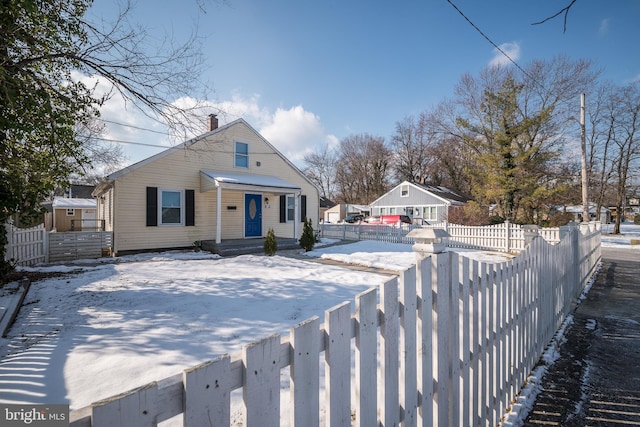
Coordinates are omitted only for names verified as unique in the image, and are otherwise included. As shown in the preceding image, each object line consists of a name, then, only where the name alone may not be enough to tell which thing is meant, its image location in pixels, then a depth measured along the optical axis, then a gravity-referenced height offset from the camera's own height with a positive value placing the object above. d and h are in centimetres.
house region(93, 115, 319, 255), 1072 +83
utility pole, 1305 +197
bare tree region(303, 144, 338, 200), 5053 +756
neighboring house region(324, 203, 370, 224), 4547 +64
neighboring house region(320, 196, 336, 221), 4595 +160
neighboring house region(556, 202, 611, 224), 4496 +26
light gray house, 3064 +152
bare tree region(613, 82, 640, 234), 2284 +544
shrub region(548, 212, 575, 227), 2255 -34
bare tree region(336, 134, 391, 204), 4625 +809
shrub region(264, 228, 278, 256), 1037 -100
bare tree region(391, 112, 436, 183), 4222 +927
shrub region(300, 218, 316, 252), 1202 -97
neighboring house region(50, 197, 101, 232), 2453 +31
